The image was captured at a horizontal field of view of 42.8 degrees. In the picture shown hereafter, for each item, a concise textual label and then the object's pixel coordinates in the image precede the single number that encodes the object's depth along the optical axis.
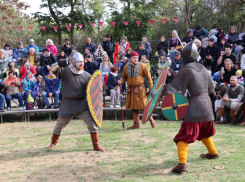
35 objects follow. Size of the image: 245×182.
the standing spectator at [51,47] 11.30
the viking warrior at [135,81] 7.12
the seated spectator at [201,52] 9.97
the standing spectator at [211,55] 9.81
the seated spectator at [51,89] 9.45
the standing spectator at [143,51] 10.90
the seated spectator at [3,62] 10.34
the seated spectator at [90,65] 10.33
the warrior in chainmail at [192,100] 4.22
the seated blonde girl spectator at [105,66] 10.20
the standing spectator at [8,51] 11.00
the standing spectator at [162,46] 11.15
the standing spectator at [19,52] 11.15
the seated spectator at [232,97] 7.58
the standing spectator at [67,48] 11.31
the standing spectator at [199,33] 11.01
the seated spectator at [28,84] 9.45
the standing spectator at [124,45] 11.15
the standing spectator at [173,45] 10.95
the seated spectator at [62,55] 10.66
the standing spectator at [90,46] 11.48
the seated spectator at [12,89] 9.41
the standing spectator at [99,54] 11.02
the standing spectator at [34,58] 10.55
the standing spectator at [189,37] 10.62
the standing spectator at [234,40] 10.49
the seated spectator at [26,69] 9.70
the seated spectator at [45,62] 10.55
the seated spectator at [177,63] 9.32
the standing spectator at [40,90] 9.52
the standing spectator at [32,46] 11.10
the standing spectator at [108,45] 11.61
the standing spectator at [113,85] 9.31
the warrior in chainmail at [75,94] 5.31
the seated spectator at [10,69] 9.66
